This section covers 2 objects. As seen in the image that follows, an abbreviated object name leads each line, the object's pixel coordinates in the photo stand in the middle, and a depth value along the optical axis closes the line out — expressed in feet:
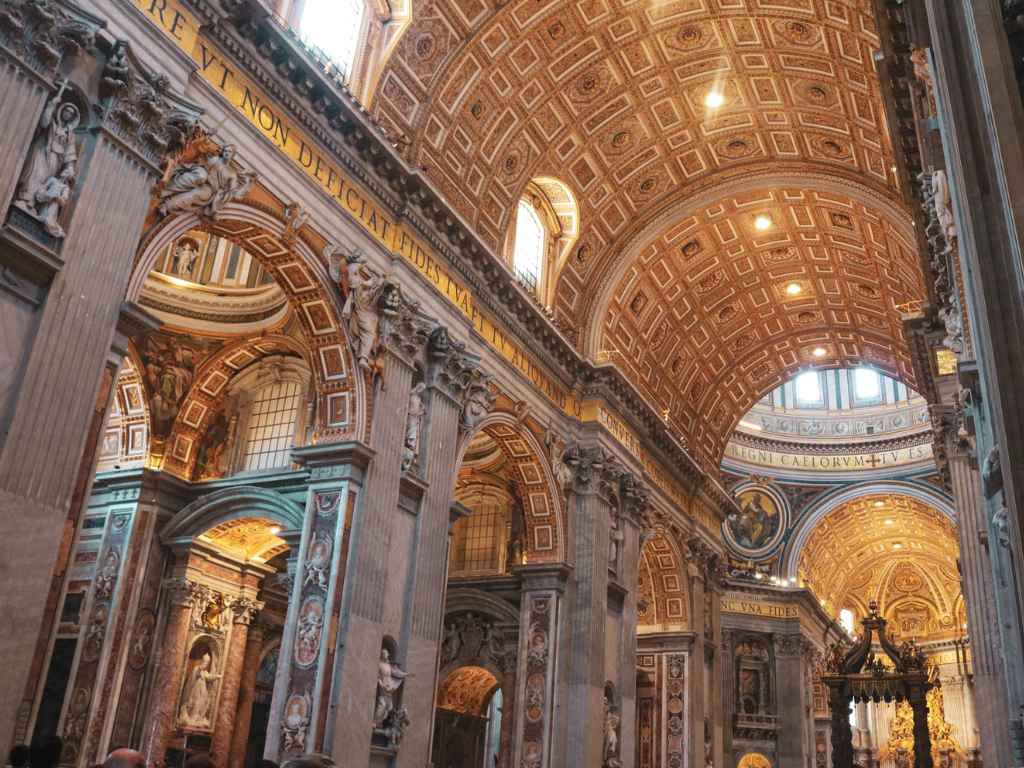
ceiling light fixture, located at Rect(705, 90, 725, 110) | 57.77
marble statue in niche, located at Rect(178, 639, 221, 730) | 46.78
